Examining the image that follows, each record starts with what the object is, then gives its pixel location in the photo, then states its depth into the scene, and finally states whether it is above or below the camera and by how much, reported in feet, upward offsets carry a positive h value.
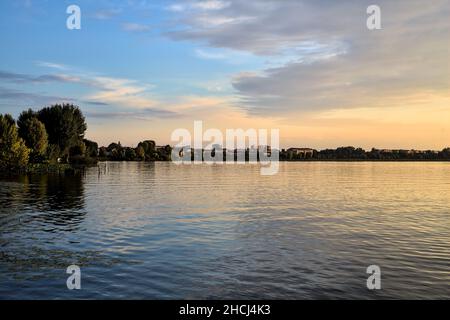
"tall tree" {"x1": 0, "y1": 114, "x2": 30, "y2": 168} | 373.40 +10.97
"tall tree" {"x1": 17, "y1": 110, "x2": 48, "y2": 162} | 422.00 +24.05
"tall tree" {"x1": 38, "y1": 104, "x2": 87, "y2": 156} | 479.00 +40.61
